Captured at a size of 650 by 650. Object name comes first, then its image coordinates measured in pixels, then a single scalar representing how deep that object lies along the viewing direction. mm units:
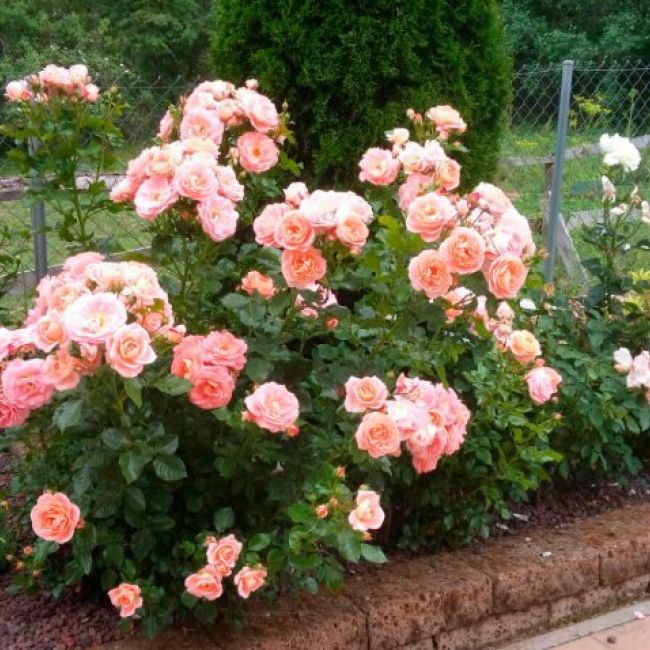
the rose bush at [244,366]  2023
